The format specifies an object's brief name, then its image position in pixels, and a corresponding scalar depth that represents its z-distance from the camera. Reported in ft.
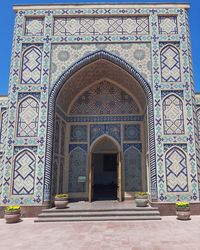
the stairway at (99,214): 23.11
